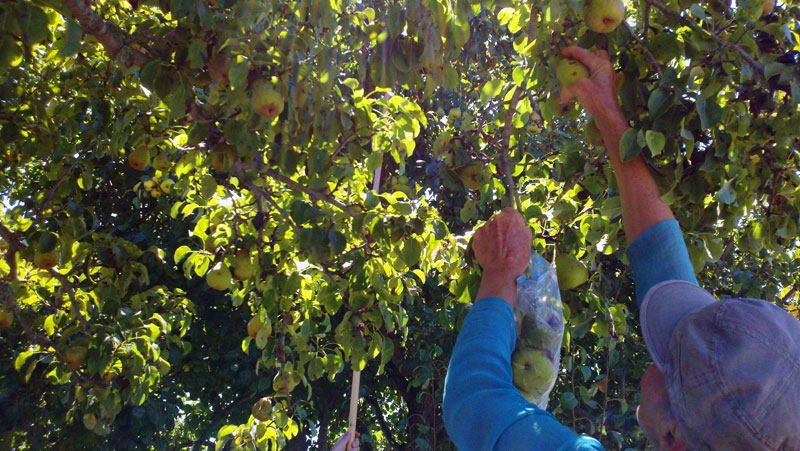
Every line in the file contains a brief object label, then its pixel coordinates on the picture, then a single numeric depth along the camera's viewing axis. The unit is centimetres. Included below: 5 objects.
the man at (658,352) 83
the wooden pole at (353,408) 265
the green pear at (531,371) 147
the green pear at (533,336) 150
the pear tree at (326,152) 142
